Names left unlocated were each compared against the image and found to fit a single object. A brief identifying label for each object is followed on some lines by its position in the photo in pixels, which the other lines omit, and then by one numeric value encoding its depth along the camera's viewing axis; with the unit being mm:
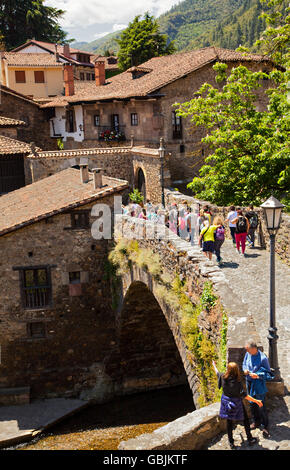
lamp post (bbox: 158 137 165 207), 26906
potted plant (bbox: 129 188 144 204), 29477
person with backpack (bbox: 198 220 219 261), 15039
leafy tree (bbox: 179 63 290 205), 23141
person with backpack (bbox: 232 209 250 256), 16516
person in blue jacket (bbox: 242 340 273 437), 7926
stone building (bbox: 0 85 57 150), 41344
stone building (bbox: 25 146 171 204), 30719
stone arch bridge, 10070
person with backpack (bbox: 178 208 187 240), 18047
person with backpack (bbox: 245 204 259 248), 17797
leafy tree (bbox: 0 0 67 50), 60031
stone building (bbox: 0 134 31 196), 31609
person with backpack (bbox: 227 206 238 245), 17550
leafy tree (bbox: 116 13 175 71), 53312
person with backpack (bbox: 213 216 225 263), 15070
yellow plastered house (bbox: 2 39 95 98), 50375
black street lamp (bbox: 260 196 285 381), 8742
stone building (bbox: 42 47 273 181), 33219
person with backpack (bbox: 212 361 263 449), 7832
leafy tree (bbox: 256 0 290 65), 25625
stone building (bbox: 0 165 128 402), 20312
